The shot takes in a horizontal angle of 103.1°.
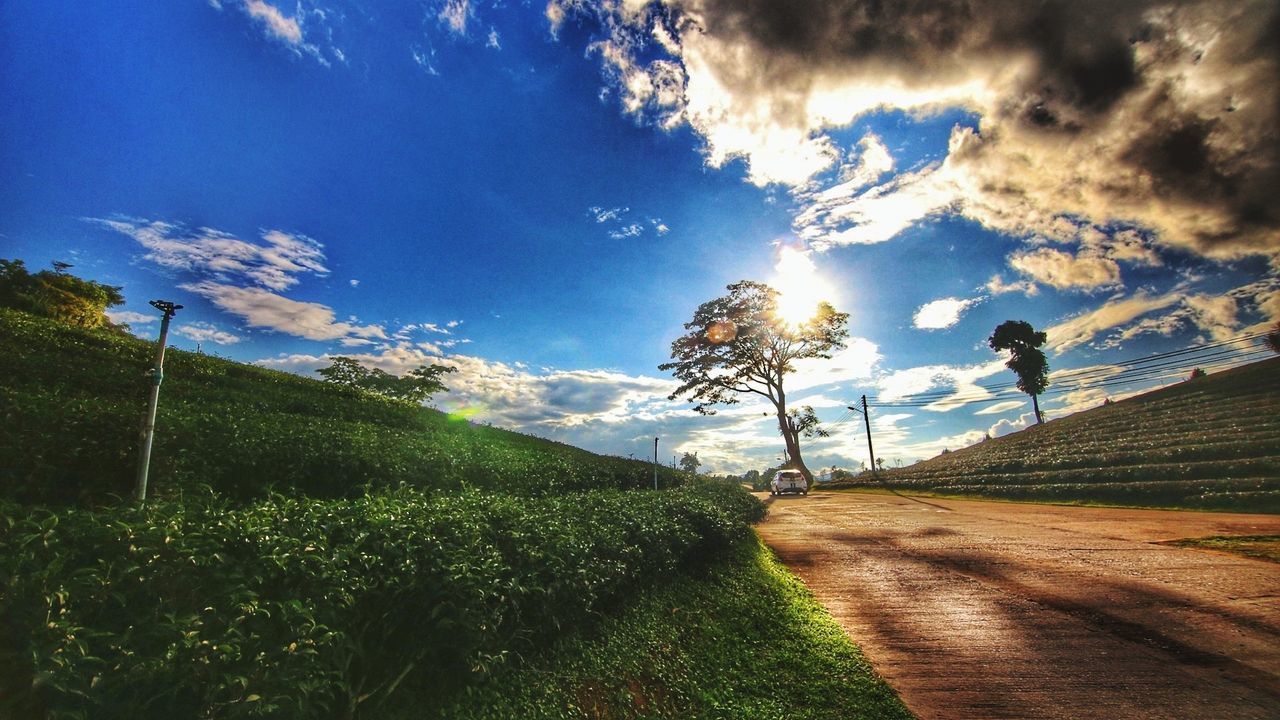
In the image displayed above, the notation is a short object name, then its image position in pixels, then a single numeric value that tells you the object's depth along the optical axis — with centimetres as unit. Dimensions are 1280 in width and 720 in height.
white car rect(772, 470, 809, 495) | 3075
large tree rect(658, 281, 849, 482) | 3262
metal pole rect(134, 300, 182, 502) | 584
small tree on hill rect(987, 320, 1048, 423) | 6084
